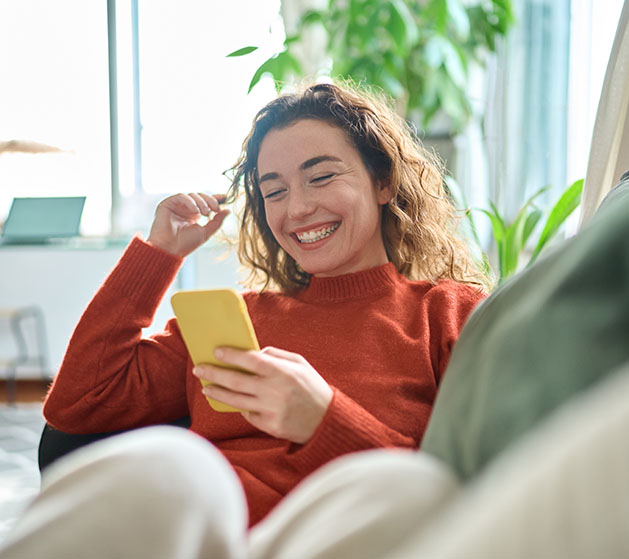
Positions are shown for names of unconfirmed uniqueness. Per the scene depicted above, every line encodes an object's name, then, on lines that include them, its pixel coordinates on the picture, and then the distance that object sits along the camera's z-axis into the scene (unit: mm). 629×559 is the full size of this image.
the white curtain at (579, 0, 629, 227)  1329
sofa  376
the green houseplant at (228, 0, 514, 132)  2381
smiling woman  1160
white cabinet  4262
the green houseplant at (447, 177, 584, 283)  1876
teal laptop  4305
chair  4137
